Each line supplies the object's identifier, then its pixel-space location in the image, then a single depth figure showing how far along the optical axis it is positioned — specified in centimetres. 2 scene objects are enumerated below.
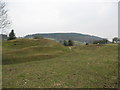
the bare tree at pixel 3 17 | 1929
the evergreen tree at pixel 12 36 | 7476
